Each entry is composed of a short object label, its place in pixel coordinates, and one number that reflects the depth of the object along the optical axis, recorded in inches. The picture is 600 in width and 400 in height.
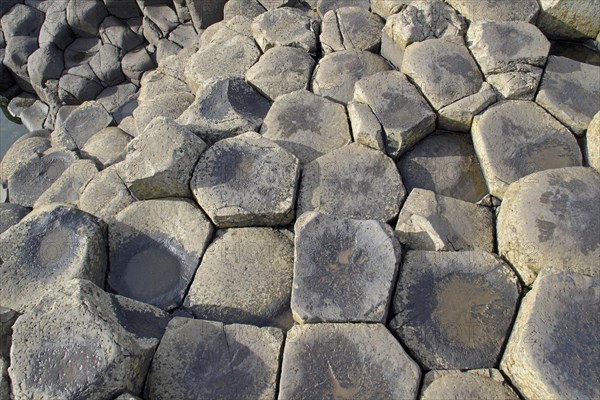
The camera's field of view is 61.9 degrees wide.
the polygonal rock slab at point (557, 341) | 82.7
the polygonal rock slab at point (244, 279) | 104.7
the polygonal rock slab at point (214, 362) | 91.3
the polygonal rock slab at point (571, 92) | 127.1
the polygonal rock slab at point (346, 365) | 88.0
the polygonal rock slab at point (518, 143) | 119.6
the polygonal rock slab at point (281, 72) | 146.6
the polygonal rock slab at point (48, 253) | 107.3
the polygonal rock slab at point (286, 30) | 157.3
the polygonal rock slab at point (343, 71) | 141.9
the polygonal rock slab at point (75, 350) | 82.7
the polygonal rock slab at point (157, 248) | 110.7
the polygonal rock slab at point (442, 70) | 131.4
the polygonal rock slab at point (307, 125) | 129.5
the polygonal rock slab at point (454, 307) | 94.7
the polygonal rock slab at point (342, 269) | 95.3
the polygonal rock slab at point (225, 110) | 131.2
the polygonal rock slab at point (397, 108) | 125.3
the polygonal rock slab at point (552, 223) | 99.5
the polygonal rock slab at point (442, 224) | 109.5
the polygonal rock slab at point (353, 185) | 116.9
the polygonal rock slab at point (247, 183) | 114.0
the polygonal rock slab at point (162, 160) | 115.5
